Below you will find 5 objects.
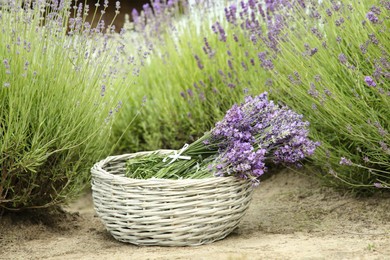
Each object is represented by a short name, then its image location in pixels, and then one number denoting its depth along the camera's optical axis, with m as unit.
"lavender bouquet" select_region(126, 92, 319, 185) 2.63
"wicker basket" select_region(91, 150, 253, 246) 2.56
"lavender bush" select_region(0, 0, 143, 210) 2.70
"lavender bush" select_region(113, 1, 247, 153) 4.15
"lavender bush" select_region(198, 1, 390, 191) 2.85
